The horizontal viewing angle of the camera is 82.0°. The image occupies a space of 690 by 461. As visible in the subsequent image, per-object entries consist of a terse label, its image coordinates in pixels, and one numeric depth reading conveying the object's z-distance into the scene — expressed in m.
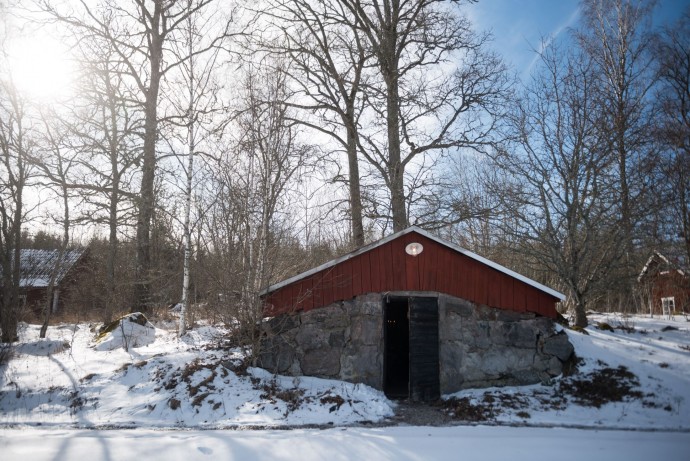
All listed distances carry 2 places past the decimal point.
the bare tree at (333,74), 14.05
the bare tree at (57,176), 11.69
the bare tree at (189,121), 10.56
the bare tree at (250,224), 8.30
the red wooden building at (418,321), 8.41
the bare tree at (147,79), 12.34
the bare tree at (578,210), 10.55
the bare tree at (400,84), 13.34
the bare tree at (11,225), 10.64
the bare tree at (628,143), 10.33
